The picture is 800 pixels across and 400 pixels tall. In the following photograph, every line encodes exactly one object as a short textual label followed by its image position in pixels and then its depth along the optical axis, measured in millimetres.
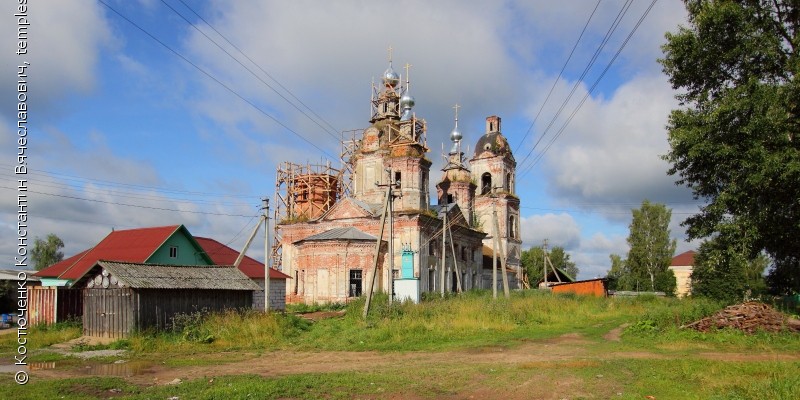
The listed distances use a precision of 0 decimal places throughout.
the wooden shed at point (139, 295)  18812
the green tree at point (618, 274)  58888
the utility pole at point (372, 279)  22438
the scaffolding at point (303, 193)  47625
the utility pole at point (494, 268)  30611
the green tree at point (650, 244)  54750
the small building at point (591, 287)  42844
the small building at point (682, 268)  71625
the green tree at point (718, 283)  35500
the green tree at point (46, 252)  54344
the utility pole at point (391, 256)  25859
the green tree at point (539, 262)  74562
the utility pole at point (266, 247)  25462
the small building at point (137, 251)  27453
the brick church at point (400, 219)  37531
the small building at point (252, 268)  31328
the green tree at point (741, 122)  16719
